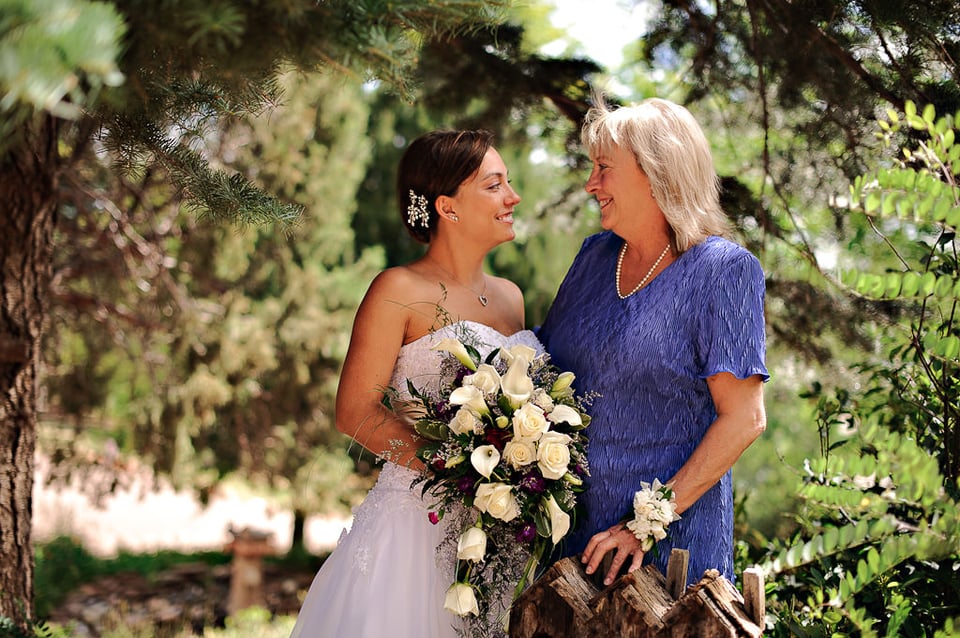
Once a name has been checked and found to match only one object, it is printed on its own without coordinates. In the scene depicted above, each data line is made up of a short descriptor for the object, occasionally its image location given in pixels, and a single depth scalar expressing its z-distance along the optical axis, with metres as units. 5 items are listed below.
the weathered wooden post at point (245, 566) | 8.87
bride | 2.95
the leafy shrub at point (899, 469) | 1.72
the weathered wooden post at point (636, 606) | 2.16
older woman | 2.50
